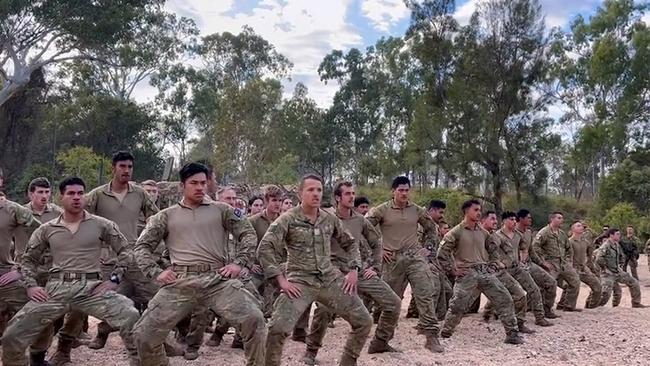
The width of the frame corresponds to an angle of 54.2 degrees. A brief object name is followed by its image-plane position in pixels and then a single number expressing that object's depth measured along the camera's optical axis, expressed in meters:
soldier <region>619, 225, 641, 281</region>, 16.95
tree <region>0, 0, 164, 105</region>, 24.23
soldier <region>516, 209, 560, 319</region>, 11.06
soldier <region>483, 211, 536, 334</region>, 9.31
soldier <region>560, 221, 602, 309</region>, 12.62
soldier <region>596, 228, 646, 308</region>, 13.16
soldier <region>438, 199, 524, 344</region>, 8.66
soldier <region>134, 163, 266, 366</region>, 5.48
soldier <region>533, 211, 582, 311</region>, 11.76
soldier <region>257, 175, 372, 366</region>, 6.18
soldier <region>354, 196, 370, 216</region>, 9.83
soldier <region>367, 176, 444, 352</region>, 8.30
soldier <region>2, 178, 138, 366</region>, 5.80
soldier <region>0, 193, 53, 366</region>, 6.40
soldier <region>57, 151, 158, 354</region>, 7.37
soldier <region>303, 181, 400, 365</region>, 7.12
